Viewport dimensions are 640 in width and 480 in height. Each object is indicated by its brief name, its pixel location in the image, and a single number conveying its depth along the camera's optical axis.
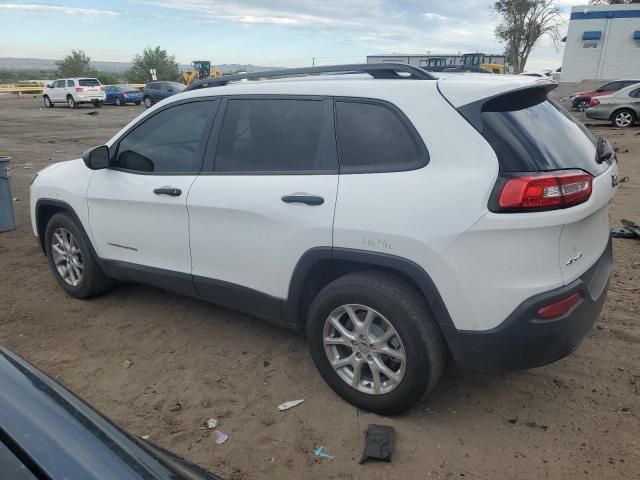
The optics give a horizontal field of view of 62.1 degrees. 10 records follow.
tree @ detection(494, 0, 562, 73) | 46.62
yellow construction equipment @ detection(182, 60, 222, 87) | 46.19
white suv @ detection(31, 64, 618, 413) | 2.49
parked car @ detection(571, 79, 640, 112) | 19.85
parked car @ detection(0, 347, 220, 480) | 1.34
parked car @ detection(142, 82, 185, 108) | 31.56
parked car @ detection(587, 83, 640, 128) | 17.75
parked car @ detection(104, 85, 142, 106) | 34.72
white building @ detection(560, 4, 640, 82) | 32.38
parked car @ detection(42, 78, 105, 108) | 32.53
